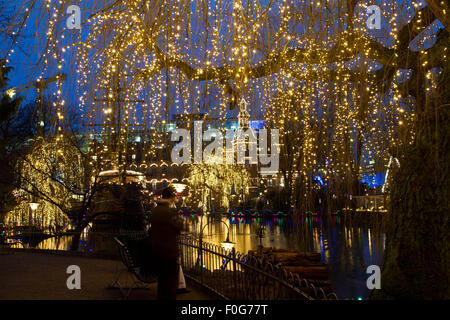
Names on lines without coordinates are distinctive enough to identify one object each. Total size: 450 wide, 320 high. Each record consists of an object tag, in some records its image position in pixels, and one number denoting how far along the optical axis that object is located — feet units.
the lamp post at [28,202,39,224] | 57.85
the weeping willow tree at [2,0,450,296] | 10.43
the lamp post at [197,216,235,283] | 30.87
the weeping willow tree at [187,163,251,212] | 108.09
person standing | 14.34
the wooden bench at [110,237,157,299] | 19.88
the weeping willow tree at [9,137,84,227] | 56.13
